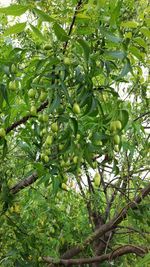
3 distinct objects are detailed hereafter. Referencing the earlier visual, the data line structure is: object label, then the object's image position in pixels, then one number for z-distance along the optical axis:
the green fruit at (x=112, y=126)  1.24
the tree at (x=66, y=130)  1.08
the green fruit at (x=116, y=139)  1.29
